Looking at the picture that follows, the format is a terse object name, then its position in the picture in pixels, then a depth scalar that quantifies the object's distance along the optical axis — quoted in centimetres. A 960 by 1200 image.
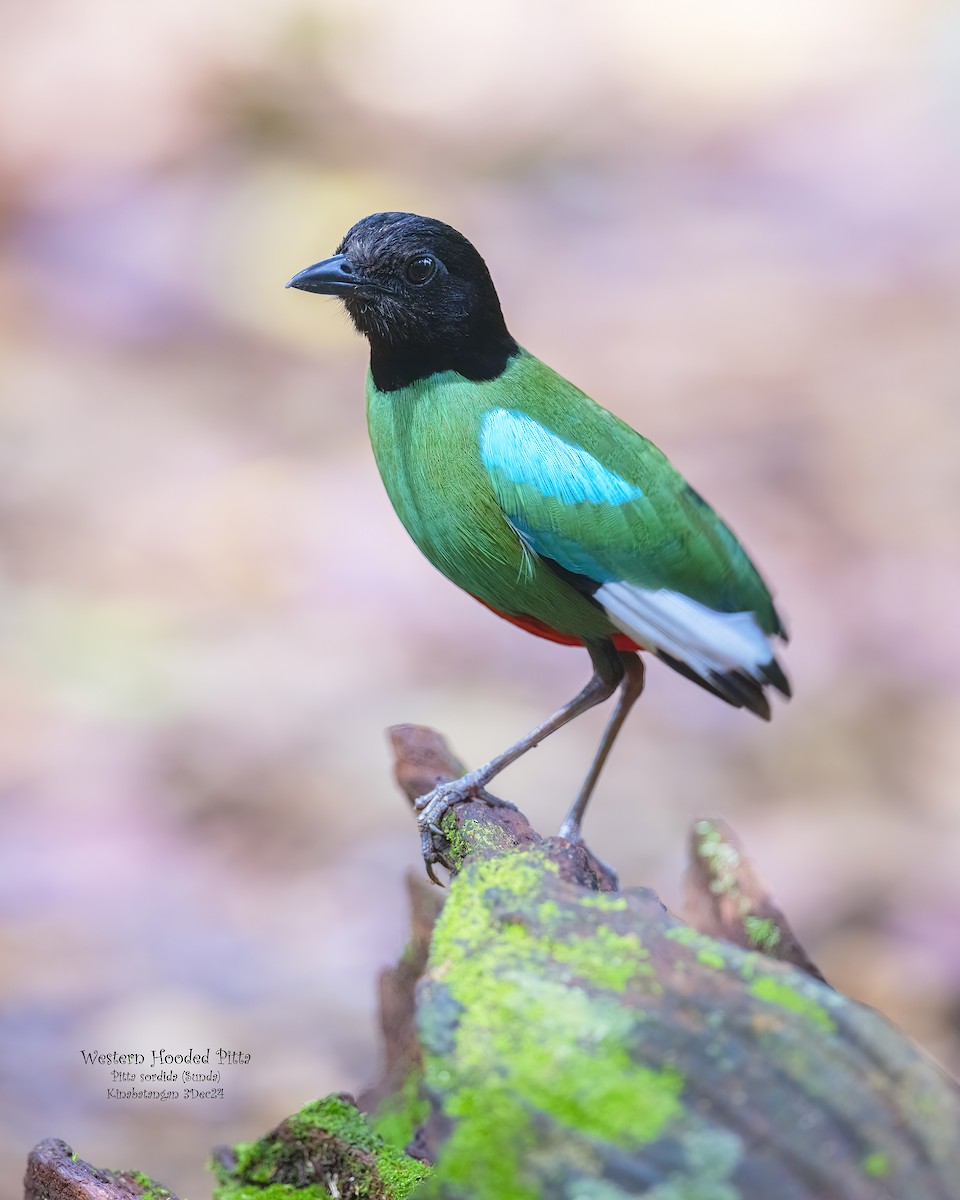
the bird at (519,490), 590
